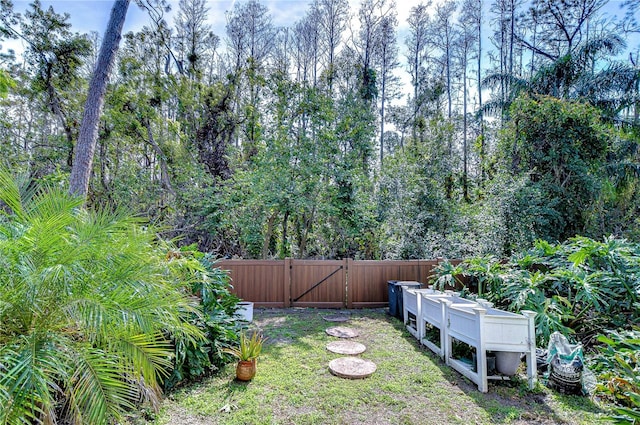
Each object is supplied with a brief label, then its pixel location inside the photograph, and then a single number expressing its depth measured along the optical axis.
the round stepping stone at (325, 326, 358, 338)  5.20
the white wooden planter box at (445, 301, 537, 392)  3.31
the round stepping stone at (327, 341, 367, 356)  4.39
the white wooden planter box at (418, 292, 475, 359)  4.14
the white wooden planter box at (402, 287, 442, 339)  5.01
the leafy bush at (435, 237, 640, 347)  4.14
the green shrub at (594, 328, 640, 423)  2.81
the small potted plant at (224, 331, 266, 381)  3.48
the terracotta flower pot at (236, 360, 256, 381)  3.48
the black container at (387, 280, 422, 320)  6.25
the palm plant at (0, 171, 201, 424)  1.59
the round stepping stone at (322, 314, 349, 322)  6.22
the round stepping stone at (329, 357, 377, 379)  3.64
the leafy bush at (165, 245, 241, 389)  3.39
